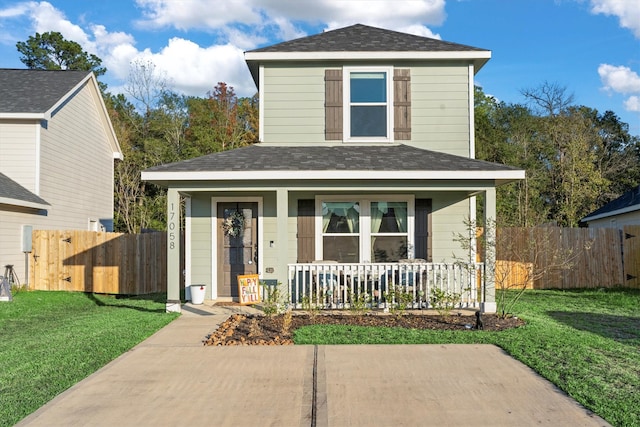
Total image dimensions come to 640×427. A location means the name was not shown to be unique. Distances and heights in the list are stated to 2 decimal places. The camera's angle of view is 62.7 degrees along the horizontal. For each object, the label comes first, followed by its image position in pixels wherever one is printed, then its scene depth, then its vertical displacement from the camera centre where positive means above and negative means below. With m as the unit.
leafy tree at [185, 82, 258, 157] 26.76 +6.44
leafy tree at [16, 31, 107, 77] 33.50 +11.92
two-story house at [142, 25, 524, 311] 10.74 +1.76
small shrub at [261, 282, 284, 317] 8.62 -1.06
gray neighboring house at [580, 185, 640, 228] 15.63 +0.78
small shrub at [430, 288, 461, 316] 8.60 -1.04
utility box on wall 13.30 +0.01
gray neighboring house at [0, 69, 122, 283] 13.23 +2.37
